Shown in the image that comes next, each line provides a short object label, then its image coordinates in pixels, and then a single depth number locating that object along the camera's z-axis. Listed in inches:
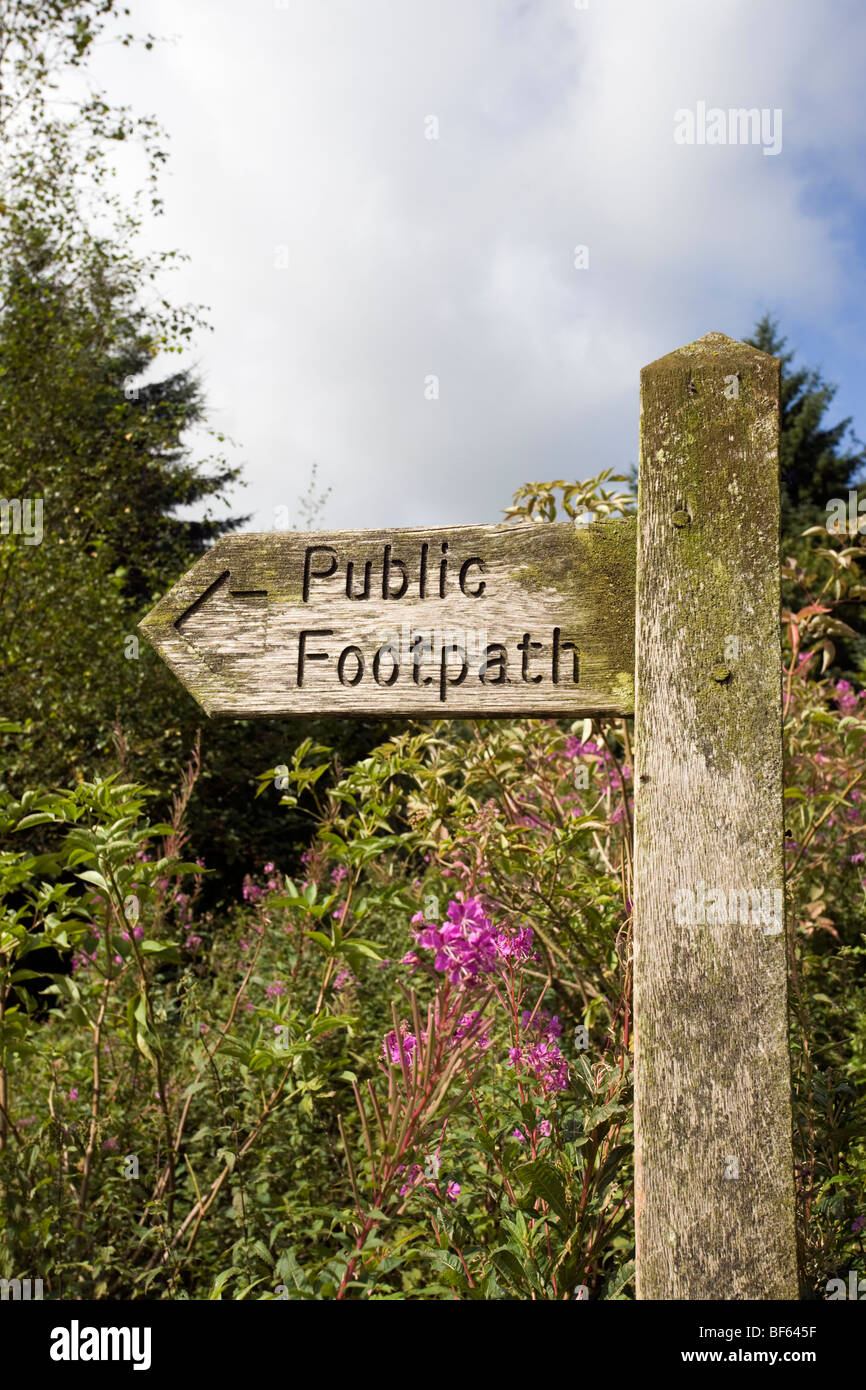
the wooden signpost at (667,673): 44.4
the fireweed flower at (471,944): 63.6
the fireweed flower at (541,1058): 64.6
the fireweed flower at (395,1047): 65.7
